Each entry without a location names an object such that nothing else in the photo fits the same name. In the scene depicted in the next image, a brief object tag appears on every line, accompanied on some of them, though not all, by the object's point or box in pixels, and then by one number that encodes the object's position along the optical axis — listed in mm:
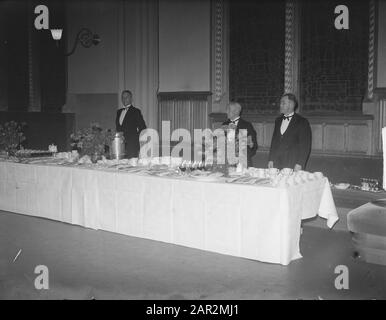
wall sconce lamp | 10391
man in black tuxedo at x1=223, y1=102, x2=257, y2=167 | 5733
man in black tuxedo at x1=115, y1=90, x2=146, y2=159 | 7180
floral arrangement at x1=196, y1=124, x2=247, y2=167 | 4598
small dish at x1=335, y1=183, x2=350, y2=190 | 6438
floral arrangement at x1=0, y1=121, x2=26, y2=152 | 6591
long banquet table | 4277
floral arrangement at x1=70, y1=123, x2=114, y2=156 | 5758
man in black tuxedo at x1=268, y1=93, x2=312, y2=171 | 5332
